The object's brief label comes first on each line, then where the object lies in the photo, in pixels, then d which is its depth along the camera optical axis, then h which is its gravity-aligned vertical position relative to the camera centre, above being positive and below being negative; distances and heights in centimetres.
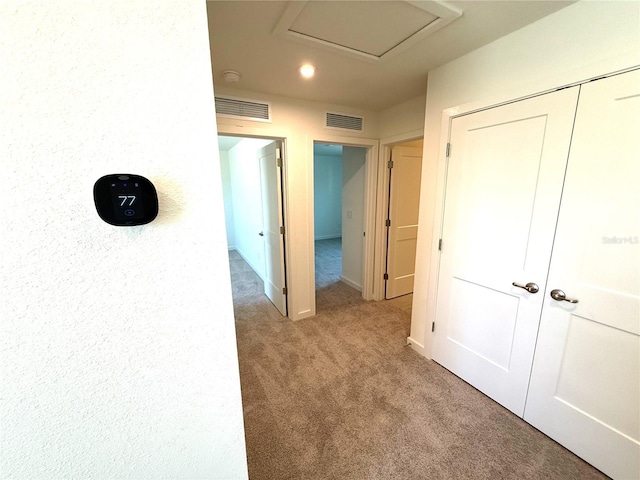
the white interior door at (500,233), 141 -28
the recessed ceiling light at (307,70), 185 +89
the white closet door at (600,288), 117 -50
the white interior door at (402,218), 314 -36
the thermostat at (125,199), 51 -1
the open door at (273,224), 273 -37
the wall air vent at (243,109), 222 +73
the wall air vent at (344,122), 270 +74
